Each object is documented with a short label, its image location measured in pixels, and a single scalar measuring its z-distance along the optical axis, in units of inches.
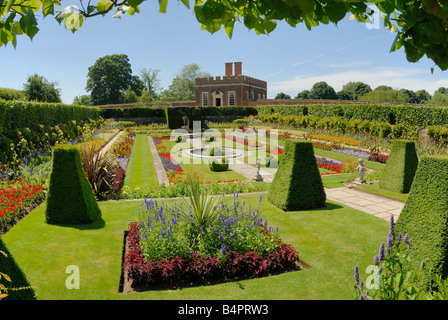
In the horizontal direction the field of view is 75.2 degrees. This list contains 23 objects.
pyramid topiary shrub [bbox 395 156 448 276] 139.1
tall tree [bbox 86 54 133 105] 2348.7
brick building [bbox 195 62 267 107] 1980.8
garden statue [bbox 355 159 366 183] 393.1
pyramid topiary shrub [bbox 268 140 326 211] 270.2
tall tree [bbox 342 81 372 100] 2768.2
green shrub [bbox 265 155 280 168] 526.5
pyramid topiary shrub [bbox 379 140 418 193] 344.8
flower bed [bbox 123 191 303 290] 158.6
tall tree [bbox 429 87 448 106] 2084.4
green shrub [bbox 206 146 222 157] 596.4
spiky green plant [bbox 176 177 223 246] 189.3
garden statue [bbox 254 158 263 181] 415.7
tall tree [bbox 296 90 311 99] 2891.5
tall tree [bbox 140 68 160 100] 2623.0
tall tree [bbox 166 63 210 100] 2881.4
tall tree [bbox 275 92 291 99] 2984.5
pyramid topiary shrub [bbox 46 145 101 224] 218.7
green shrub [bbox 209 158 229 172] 482.6
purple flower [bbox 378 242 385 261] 102.0
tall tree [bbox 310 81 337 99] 2770.7
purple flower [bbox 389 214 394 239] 118.3
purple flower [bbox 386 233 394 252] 107.4
